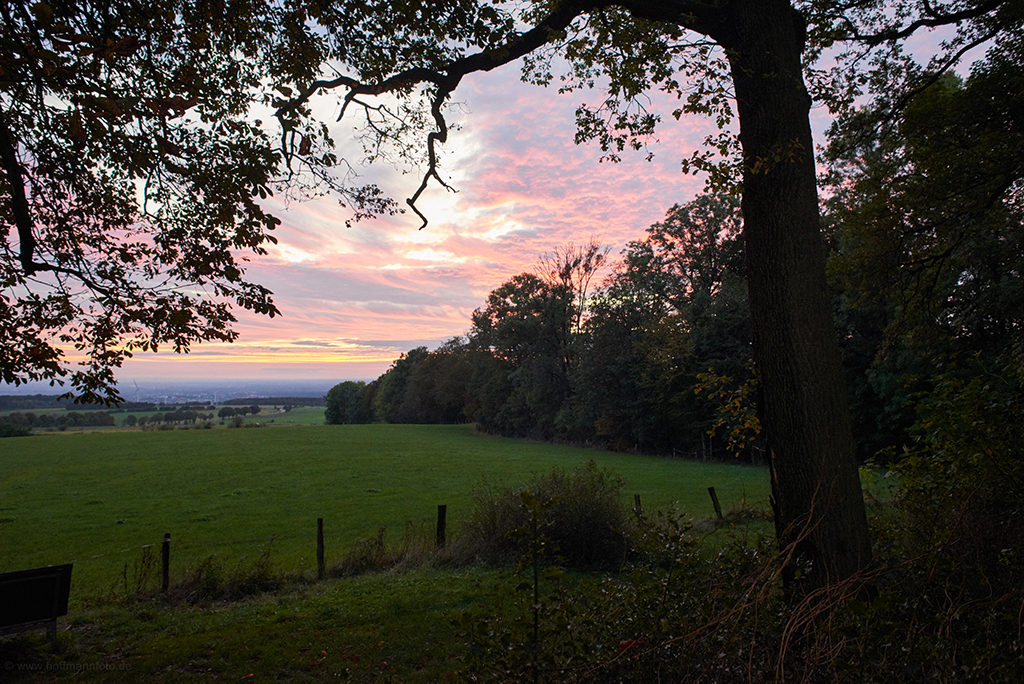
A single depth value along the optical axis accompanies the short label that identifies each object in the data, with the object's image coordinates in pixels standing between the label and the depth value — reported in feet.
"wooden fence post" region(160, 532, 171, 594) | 29.68
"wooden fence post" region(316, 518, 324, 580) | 32.64
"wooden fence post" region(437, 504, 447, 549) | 36.37
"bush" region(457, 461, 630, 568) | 30.86
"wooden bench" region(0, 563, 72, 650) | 18.39
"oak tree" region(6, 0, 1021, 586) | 12.94
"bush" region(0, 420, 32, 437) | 160.56
